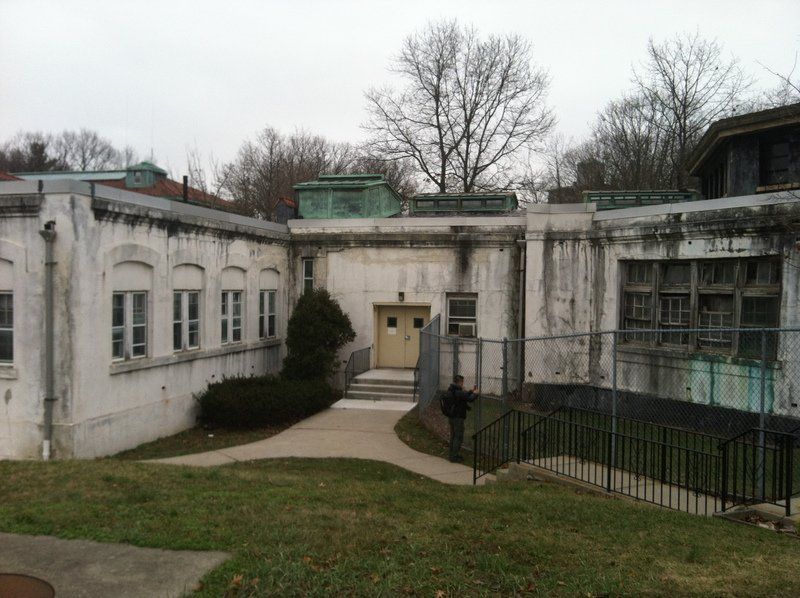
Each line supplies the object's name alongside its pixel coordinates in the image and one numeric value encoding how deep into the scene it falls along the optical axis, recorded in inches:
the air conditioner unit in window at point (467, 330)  794.2
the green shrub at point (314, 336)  740.6
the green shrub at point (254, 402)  608.1
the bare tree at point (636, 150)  1384.1
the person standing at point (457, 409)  494.0
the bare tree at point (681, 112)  1278.3
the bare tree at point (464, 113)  1434.5
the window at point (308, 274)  827.4
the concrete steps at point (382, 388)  730.2
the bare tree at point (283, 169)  1652.3
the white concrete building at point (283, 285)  478.6
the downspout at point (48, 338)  471.2
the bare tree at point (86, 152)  2416.3
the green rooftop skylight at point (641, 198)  831.1
